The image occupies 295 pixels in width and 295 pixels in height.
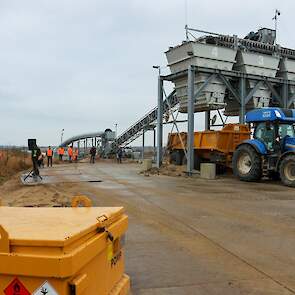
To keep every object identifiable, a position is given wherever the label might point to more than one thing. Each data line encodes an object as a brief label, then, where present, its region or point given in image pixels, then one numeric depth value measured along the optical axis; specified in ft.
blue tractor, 45.06
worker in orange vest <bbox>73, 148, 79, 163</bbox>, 109.46
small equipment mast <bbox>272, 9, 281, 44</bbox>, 65.92
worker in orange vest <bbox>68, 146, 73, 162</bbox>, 109.14
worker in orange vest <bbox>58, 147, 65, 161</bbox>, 112.14
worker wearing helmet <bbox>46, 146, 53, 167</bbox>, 88.82
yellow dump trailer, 53.91
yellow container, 7.48
